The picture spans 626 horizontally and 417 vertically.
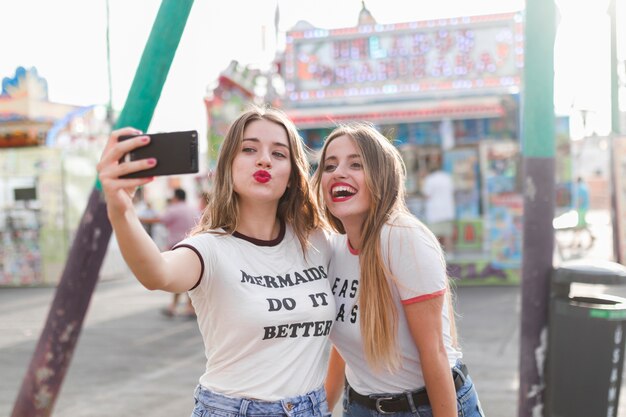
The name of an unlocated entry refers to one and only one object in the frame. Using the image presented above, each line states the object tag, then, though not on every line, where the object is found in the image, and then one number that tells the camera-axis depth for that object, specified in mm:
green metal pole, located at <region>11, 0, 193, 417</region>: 3205
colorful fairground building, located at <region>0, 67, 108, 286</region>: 12883
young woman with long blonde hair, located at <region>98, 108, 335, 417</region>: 2158
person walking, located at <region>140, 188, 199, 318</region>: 8977
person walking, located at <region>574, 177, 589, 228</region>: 16078
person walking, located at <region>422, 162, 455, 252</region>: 11445
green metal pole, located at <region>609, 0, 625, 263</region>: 10164
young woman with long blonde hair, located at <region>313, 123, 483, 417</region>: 2285
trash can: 3314
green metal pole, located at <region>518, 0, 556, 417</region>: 3475
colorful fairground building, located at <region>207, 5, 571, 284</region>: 11586
